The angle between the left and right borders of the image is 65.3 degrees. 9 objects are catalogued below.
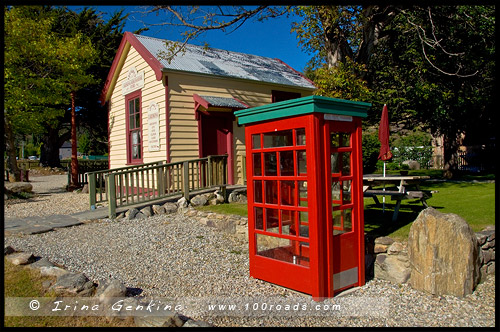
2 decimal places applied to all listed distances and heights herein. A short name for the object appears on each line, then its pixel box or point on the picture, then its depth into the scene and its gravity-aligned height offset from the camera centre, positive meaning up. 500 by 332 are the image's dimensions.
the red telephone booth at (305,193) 4.62 -0.48
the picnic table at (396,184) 6.72 -0.66
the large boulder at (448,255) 4.86 -1.27
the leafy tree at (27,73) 15.20 +3.76
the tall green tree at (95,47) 25.88 +7.46
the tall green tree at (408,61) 10.84 +3.40
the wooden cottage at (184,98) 11.79 +2.01
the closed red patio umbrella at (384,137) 8.12 +0.37
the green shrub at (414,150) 27.36 +0.29
